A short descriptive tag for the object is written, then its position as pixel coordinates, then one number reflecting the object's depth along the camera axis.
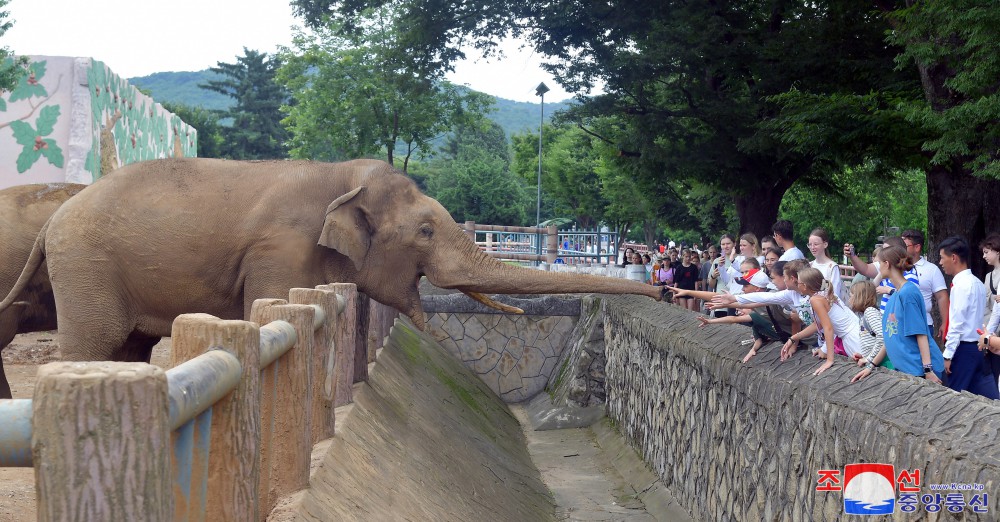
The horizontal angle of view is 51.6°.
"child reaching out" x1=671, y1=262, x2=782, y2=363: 7.12
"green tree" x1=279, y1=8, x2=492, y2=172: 39.34
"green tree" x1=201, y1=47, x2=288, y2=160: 71.88
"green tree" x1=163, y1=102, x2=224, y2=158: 66.06
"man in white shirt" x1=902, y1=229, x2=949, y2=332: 7.91
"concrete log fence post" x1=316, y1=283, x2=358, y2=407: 7.22
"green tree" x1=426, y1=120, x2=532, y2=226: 72.38
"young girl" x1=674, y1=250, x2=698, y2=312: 15.94
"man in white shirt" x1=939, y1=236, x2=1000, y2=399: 6.78
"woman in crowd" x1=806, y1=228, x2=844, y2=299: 7.86
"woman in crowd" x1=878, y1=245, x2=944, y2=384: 6.15
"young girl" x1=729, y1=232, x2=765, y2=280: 10.13
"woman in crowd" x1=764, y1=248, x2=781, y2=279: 9.41
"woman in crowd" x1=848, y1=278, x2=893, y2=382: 6.41
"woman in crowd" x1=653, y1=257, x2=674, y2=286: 17.17
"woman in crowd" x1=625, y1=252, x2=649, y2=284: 18.78
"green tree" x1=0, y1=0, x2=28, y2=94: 15.12
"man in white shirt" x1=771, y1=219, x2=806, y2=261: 8.85
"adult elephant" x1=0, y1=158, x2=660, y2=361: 7.18
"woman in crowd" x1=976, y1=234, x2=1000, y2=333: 7.99
